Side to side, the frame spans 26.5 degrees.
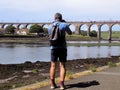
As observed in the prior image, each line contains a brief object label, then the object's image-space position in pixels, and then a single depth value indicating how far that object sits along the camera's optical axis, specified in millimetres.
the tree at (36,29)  113882
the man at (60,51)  6397
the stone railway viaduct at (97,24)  105769
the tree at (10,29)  115327
